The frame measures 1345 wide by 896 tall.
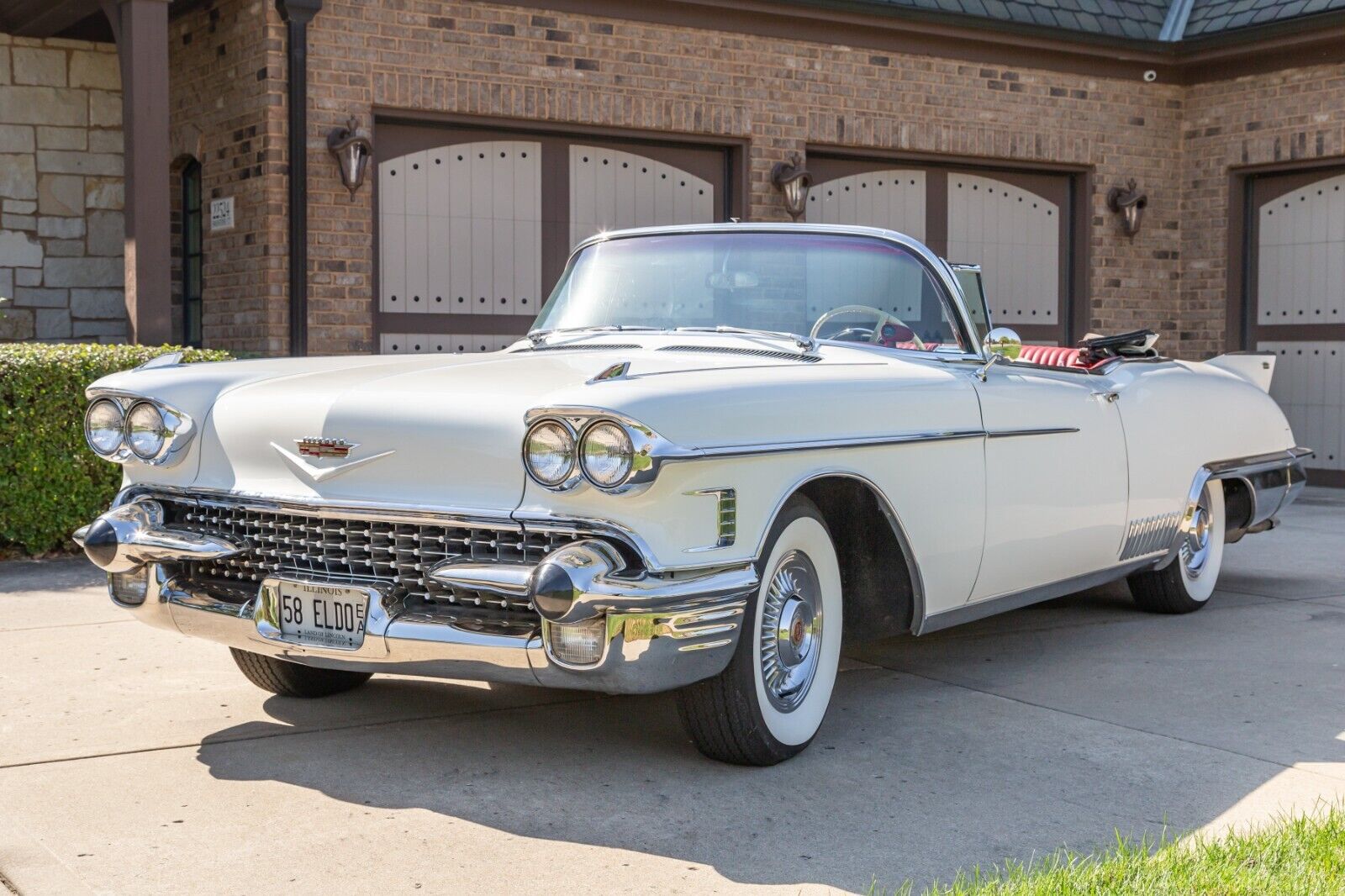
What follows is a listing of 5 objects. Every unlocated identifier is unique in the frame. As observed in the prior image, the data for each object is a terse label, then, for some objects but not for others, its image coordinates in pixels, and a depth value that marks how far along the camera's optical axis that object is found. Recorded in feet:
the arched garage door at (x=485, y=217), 32.53
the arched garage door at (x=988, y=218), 38.24
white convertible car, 11.70
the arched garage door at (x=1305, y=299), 39.96
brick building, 31.07
